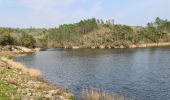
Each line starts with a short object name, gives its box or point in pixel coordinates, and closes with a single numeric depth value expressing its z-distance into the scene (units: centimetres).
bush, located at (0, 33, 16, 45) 7733
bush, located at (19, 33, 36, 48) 8543
